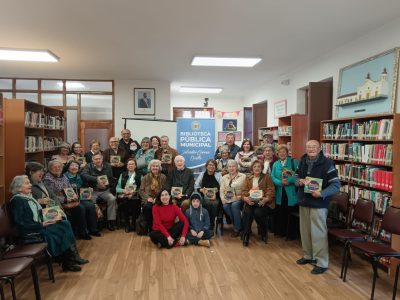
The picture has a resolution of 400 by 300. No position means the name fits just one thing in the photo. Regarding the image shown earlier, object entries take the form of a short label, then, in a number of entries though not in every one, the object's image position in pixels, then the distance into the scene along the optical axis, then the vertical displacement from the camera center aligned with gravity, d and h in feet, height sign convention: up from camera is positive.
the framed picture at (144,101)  28.81 +3.48
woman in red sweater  14.97 -3.90
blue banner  21.49 -0.03
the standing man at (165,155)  18.97 -0.97
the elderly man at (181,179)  17.08 -2.16
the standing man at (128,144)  20.84 -0.32
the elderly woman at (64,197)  14.65 -2.73
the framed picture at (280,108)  25.80 +2.67
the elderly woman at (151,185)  16.89 -2.48
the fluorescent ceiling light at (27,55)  18.15 +5.00
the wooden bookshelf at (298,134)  19.83 +0.39
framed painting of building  13.73 +2.61
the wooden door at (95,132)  28.48 +0.64
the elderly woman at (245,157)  18.63 -1.01
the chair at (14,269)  8.10 -3.45
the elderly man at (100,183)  17.43 -2.45
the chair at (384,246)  10.01 -3.54
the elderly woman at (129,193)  17.58 -3.01
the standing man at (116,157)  19.36 -1.09
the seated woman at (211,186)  16.85 -2.56
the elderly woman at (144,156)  19.22 -1.04
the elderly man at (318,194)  12.04 -2.05
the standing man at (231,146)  20.06 -0.39
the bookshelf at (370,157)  11.84 -0.72
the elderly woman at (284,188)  15.88 -2.44
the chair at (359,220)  11.75 -3.16
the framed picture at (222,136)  34.99 +0.42
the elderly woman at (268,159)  17.43 -1.07
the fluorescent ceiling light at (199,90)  32.14 +5.24
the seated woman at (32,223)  10.94 -2.97
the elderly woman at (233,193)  16.52 -2.79
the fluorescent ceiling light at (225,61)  19.76 +5.09
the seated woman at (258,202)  15.67 -3.07
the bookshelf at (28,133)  15.49 +0.35
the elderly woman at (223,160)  18.52 -1.20
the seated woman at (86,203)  16.38 -3.31
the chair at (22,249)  9.63 -3.50
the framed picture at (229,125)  37.40 +1.76
